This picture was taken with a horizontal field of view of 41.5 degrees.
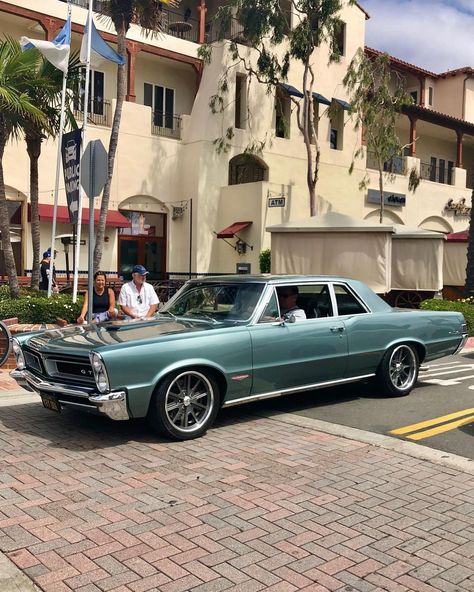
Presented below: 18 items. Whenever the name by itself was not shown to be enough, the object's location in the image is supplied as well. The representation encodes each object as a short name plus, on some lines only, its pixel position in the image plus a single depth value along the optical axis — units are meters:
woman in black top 9.09
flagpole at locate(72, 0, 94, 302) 11.19
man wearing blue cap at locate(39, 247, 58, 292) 14.12
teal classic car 5.43
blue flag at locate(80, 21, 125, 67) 12.53
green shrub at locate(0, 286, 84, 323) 10.11
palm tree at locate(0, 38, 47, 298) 10.66
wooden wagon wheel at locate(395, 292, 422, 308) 17.11
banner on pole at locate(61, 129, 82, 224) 11.58
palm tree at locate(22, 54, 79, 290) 11.78
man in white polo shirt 8.90
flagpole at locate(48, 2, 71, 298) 11.63
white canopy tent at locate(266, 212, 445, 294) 15.12
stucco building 20.55
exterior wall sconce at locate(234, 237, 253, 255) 23.70
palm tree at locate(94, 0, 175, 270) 14.65
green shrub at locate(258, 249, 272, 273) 22.62
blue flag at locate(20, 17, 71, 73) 11.38
